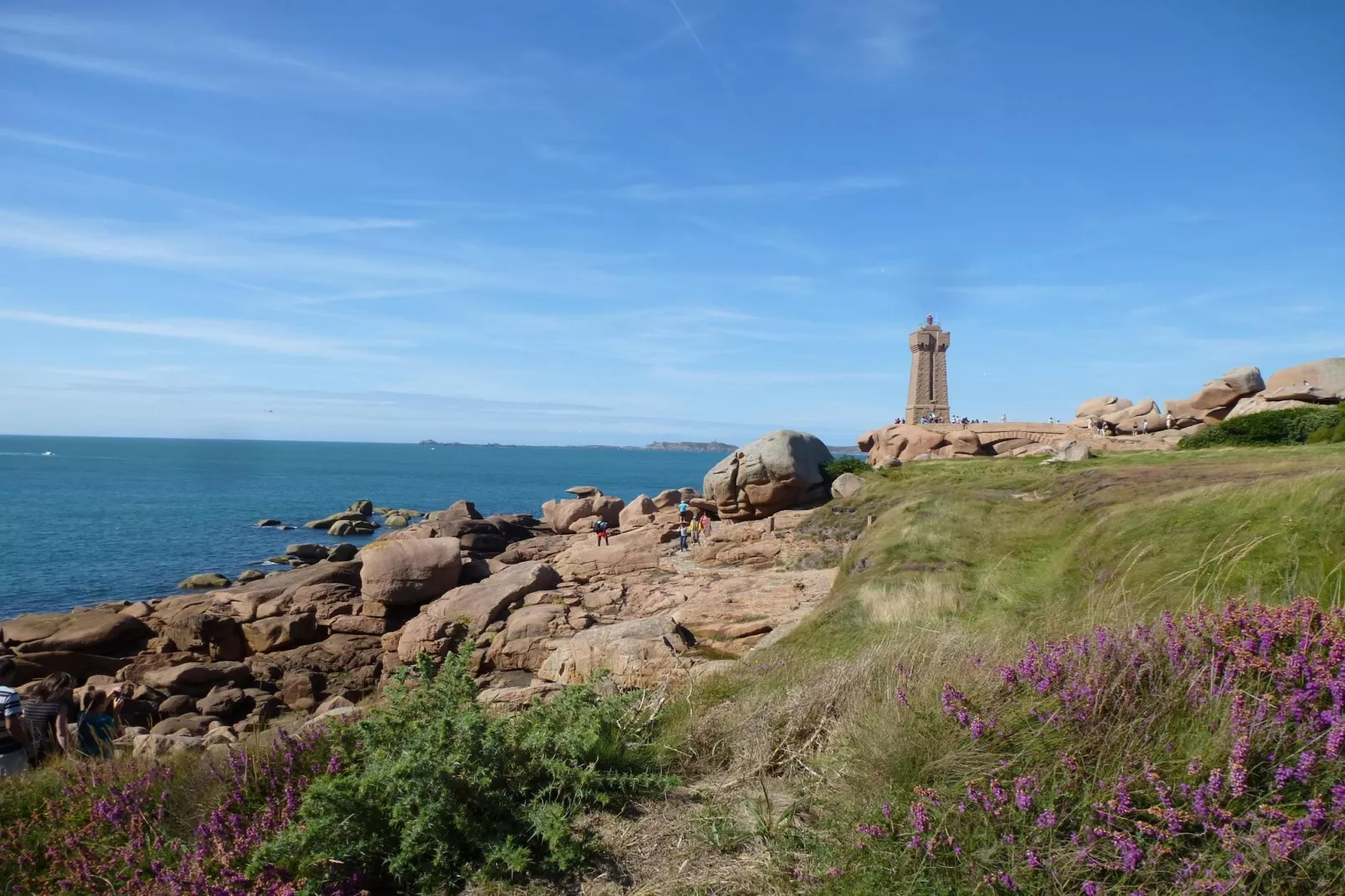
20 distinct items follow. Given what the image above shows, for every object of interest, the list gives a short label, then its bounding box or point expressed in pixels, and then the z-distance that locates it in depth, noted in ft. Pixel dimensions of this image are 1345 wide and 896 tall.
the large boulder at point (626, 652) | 35.70
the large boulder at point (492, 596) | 63.00
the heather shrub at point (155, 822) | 11.52
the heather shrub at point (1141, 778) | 9.41
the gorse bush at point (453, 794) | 11.66
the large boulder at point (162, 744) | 31.17
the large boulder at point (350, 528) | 175.22
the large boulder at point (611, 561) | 76.74
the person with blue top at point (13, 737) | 19.58
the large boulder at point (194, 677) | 60.95
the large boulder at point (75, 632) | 70.03
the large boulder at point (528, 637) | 53.78
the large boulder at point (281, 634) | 72.49
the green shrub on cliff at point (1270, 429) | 81.92
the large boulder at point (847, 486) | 96.48
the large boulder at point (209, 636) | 72.18
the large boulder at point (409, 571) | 73.51
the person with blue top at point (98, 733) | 22.04
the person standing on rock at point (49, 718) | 23.18
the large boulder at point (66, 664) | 65.10
